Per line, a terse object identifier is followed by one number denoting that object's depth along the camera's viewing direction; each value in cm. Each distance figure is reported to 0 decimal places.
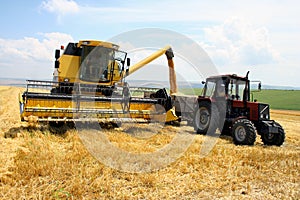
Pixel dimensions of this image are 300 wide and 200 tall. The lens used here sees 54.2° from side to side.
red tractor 798
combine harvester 785
